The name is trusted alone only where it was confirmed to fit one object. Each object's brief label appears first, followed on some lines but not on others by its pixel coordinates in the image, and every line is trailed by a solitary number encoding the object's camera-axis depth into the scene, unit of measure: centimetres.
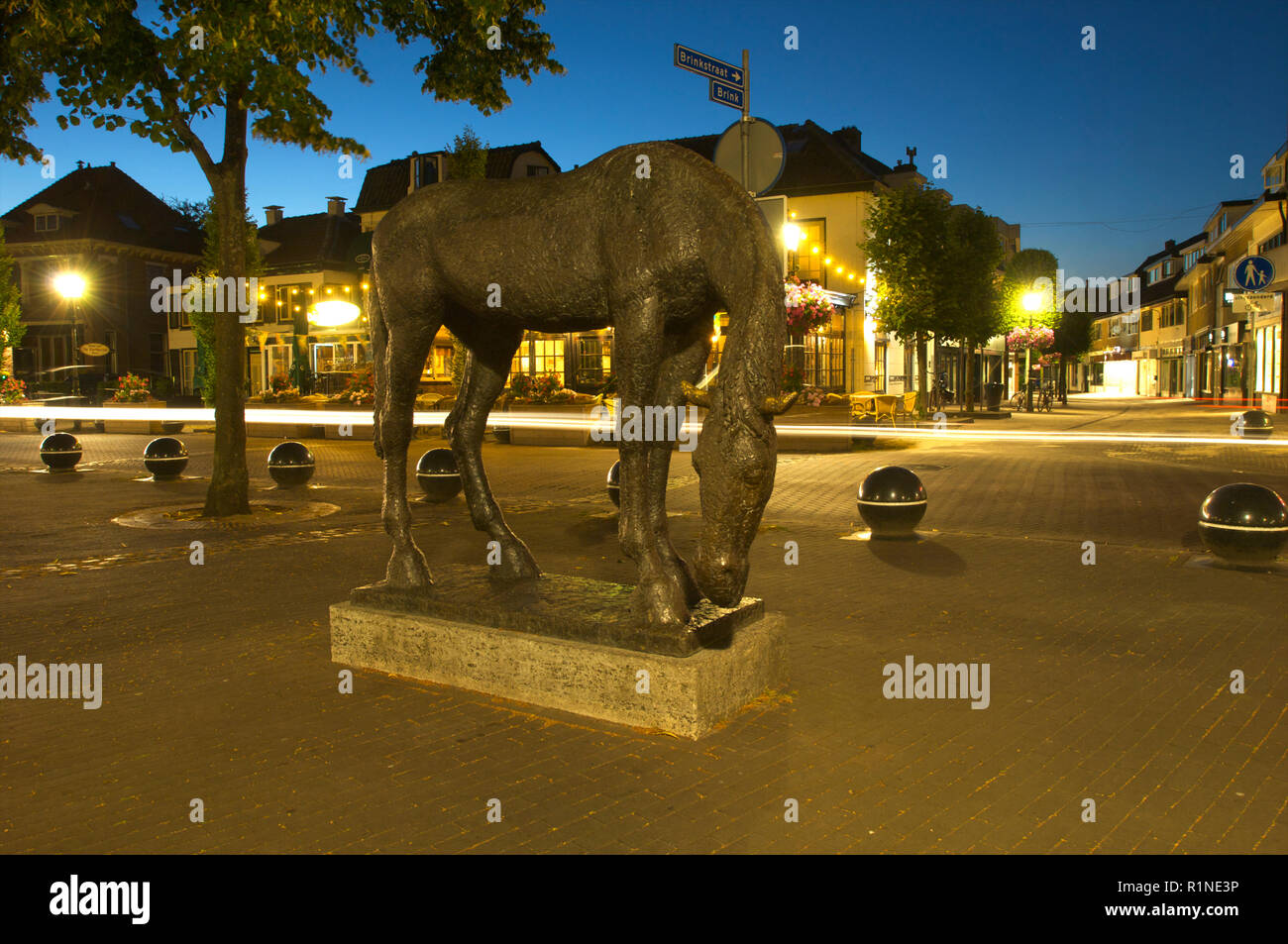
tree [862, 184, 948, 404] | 2961
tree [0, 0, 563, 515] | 896
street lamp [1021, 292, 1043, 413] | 4409
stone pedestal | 414
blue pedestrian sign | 1803
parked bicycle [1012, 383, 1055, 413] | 4372
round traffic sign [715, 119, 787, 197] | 805
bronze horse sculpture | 371
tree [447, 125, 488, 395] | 2706
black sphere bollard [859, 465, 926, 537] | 963
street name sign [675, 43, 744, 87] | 834
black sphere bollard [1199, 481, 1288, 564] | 788
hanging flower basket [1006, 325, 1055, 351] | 4238
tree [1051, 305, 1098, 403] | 6462
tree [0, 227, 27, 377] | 3534
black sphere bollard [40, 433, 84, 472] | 1738
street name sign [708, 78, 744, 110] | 862
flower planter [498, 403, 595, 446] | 2341
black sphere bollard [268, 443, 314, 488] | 1455
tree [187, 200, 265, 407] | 3434
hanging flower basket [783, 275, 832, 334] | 2042
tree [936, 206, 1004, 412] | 3031
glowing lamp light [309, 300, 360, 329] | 3003
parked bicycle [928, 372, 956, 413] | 3738
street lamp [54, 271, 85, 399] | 2812
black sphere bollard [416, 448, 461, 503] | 1259
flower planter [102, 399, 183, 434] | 3023
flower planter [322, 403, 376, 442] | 2709
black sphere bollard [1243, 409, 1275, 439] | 2273
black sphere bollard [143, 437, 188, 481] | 1559
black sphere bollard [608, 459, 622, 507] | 1055
